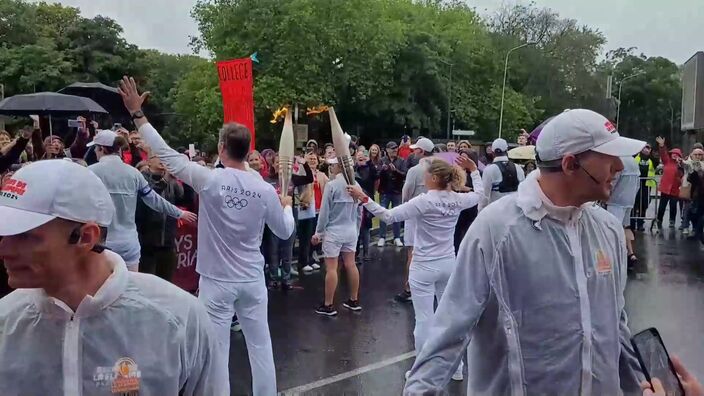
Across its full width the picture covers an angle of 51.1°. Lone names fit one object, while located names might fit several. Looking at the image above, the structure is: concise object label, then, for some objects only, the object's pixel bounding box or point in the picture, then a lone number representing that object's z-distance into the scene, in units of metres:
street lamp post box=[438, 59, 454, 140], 52.41
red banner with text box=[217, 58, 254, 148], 9.28
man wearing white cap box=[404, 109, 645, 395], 2.85
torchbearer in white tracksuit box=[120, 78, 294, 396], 5.39
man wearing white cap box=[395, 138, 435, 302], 9.95
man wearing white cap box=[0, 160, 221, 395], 2.04
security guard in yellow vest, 17.83
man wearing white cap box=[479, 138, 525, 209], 10.53
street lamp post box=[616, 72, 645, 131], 84.81
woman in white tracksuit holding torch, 6.66
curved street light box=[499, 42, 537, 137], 56.38
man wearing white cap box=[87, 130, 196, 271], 6.85
